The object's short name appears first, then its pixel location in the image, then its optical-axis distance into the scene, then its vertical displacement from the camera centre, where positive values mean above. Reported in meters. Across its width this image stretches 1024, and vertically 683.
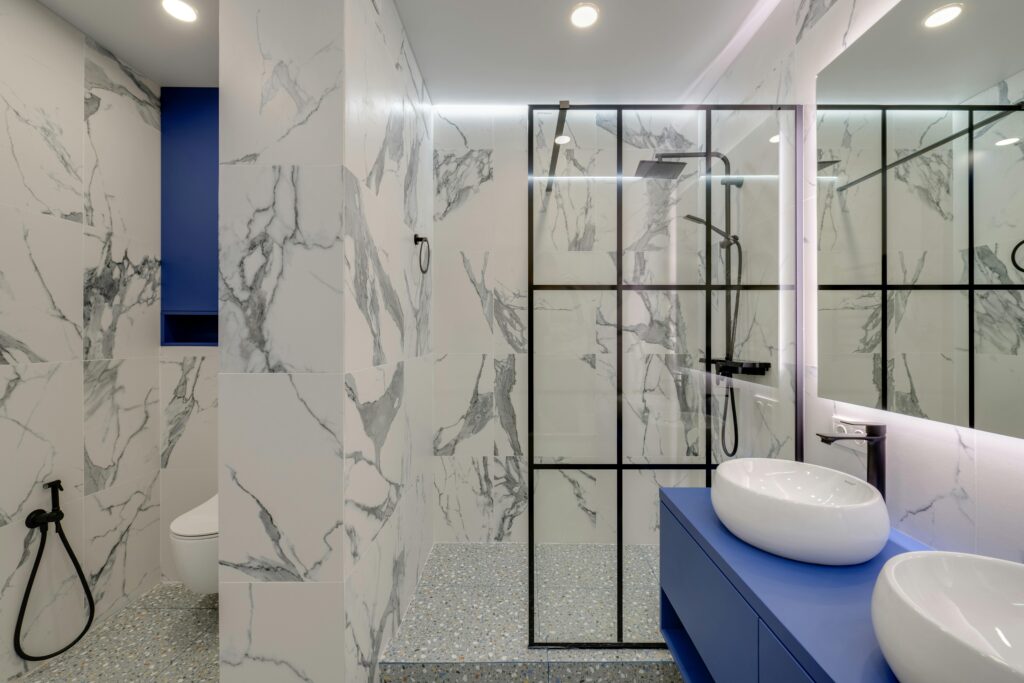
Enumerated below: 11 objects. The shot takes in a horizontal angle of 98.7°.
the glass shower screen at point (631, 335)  1.68 +0.02
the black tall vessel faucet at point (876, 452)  1.18 -0.30
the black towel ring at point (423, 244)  2.11 +0.48
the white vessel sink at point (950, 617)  0.54 -0.41
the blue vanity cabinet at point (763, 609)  0.73 -0.52
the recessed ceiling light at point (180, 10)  1.75 +1.33
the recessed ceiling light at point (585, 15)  1.74 +1.31
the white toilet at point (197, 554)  1.82 -0.89
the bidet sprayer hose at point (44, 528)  1.66 -0.76
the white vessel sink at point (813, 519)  0.95 -0.42
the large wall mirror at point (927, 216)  0.89 +0.30
